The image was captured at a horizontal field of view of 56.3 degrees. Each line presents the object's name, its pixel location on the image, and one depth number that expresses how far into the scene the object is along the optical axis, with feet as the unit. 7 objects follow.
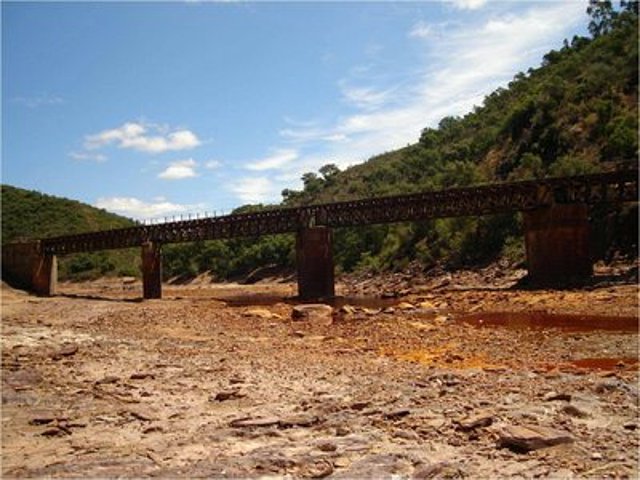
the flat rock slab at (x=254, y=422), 30.86
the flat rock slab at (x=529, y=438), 25.50
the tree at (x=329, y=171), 412.03
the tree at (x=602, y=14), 297.12
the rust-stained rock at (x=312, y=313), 88.10
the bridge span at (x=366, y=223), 114.52
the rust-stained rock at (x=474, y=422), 28.35
